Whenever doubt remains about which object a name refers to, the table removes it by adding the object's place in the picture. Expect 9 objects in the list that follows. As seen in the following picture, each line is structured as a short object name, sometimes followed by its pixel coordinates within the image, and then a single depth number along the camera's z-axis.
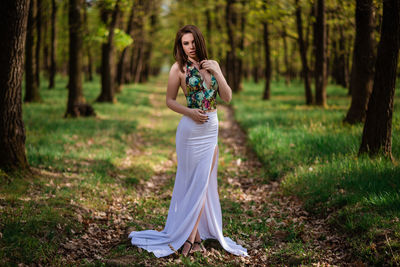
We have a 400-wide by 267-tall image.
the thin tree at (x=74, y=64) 13.01
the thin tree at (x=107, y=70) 17.57
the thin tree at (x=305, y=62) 17.86
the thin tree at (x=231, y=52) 27.25
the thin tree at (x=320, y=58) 15.11
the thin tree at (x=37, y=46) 19.59
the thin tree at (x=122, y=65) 22.81
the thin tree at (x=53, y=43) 24.31
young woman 4.13
